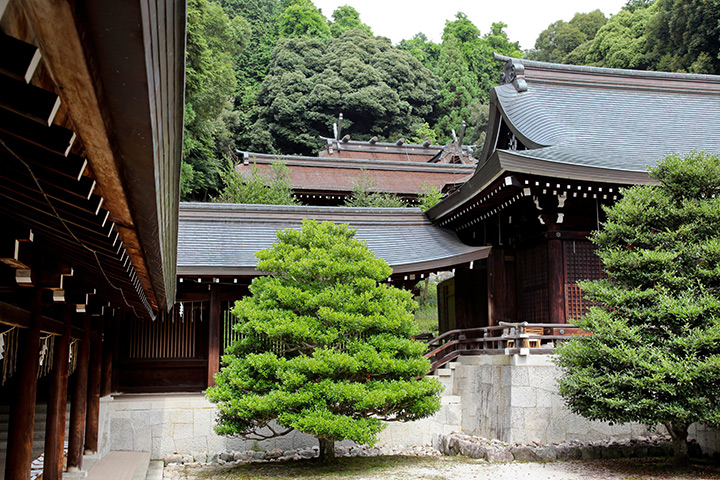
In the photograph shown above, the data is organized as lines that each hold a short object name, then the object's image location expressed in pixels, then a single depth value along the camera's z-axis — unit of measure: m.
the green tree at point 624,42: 33.16
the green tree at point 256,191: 19.33
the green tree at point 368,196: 21.20
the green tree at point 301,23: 46.91
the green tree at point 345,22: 49.25
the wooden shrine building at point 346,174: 23.89
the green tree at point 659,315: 7.58
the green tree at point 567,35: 42.97
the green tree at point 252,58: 39.69
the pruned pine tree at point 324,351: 8.21
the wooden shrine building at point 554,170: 10.63
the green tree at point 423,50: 48.41
